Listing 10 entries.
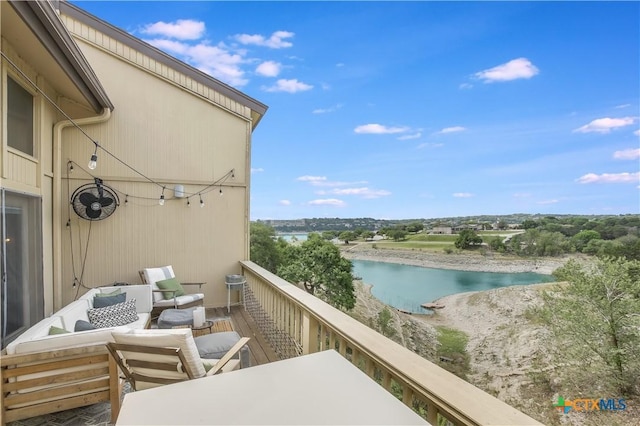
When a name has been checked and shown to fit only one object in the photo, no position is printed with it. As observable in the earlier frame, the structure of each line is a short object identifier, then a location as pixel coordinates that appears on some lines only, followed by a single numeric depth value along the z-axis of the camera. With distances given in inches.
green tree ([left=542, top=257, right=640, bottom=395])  443.8
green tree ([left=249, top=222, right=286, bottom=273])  932.6
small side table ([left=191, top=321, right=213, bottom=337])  141.3
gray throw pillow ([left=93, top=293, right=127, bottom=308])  157.6
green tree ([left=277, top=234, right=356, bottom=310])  853.8
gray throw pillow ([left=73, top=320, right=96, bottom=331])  118.1
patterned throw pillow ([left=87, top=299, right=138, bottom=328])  146.6
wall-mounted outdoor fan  202.7
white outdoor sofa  90.7
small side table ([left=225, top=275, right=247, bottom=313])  225.6
